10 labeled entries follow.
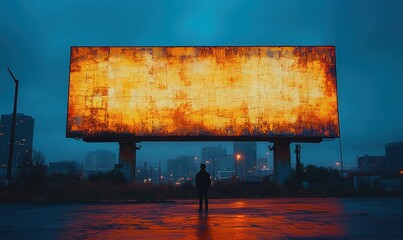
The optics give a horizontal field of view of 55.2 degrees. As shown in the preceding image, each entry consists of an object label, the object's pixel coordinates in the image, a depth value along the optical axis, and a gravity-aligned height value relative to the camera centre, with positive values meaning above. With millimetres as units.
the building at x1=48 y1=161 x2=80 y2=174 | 101188 +4692
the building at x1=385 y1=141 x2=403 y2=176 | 136625 +9238
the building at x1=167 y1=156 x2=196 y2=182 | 179125 +5722
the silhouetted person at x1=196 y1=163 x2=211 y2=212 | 13117 -61
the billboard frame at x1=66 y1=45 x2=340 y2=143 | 28625 +3266
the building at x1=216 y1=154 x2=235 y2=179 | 157000 +3487
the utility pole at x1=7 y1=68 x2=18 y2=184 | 23859 +1879
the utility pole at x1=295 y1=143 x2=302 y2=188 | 29883 +1177
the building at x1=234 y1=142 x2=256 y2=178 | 187525 +5492
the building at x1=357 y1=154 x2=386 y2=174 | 168062 +8186
